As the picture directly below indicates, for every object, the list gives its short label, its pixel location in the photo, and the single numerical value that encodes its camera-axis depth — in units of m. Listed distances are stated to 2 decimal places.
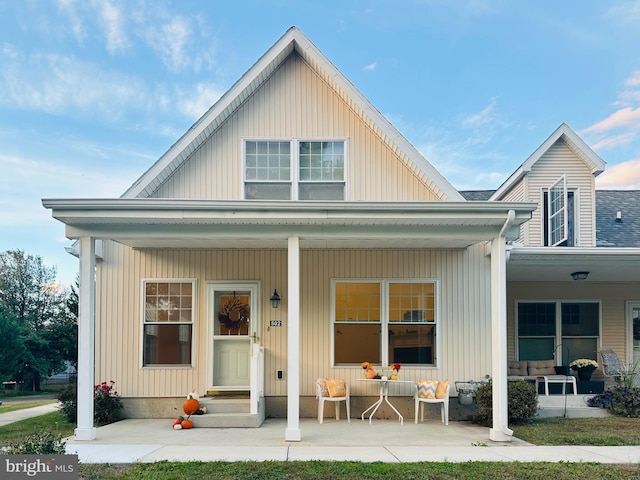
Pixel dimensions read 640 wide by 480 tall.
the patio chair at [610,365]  11.65
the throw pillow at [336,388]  9.40
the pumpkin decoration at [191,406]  8.82
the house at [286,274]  9.84
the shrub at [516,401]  9.04
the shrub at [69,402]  9.61
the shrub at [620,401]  10.04
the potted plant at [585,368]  11.44
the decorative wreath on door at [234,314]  10.07
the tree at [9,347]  25.50
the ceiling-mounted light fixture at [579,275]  11.19
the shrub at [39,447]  5.32
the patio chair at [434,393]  9.17
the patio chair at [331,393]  9.28
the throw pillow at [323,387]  9.39
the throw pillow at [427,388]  9.25
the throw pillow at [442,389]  9.16
